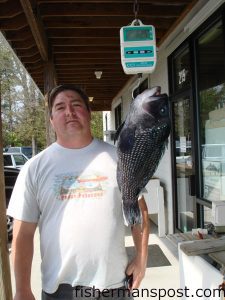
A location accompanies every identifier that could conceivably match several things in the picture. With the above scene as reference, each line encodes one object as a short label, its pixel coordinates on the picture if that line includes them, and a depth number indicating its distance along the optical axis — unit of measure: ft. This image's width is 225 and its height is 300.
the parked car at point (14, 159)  28.64
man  3.76
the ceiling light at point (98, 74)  17.06
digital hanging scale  3.70
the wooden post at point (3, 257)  4.42
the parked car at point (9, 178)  17.53
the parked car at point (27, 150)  41.13
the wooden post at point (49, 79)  12.58
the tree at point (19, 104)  52.65
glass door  11.34
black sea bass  2.42
